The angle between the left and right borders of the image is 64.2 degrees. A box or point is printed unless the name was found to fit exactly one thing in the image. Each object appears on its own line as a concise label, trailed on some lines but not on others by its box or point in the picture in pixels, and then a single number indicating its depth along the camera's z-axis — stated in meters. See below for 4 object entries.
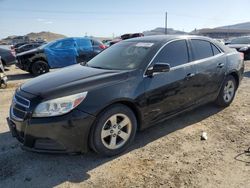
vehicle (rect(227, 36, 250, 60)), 10.40
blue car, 8.48
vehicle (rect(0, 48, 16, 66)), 9.52
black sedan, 2.46
